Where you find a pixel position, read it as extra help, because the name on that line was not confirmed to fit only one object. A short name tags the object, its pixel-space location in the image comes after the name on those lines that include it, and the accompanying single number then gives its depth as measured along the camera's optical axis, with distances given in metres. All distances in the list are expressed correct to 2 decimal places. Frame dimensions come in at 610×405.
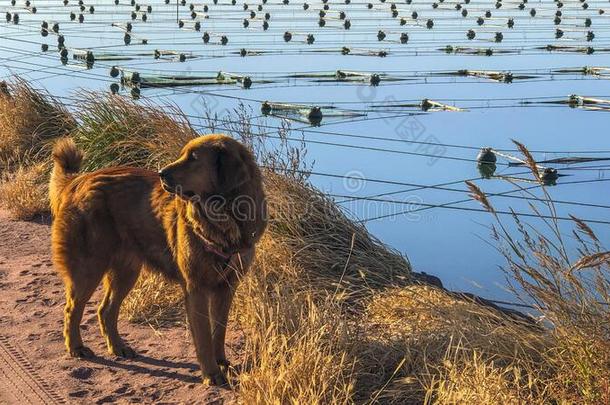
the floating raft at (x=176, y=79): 20.21
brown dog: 5.24
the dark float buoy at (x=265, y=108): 16.61
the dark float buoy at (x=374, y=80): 20.75
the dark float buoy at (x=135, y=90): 17.37
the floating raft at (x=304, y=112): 16.02
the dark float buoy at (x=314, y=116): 15.88
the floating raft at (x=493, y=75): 20.84
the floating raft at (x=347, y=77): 21.17
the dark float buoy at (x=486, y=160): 12.47
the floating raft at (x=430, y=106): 17.19
